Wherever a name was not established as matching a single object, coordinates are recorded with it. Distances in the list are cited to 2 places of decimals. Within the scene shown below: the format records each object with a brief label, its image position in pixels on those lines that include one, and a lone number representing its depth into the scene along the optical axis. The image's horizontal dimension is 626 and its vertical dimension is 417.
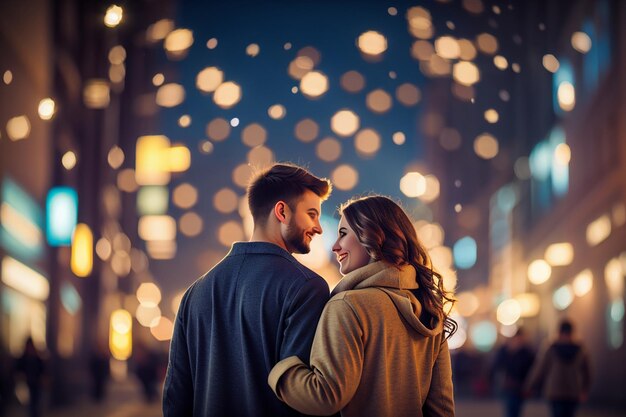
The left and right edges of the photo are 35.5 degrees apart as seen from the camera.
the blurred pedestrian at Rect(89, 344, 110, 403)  25.56
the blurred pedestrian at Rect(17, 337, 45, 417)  15.61
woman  4.14
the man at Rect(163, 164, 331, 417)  4.37
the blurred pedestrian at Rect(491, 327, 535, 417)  13.16
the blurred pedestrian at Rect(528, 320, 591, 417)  11.22
